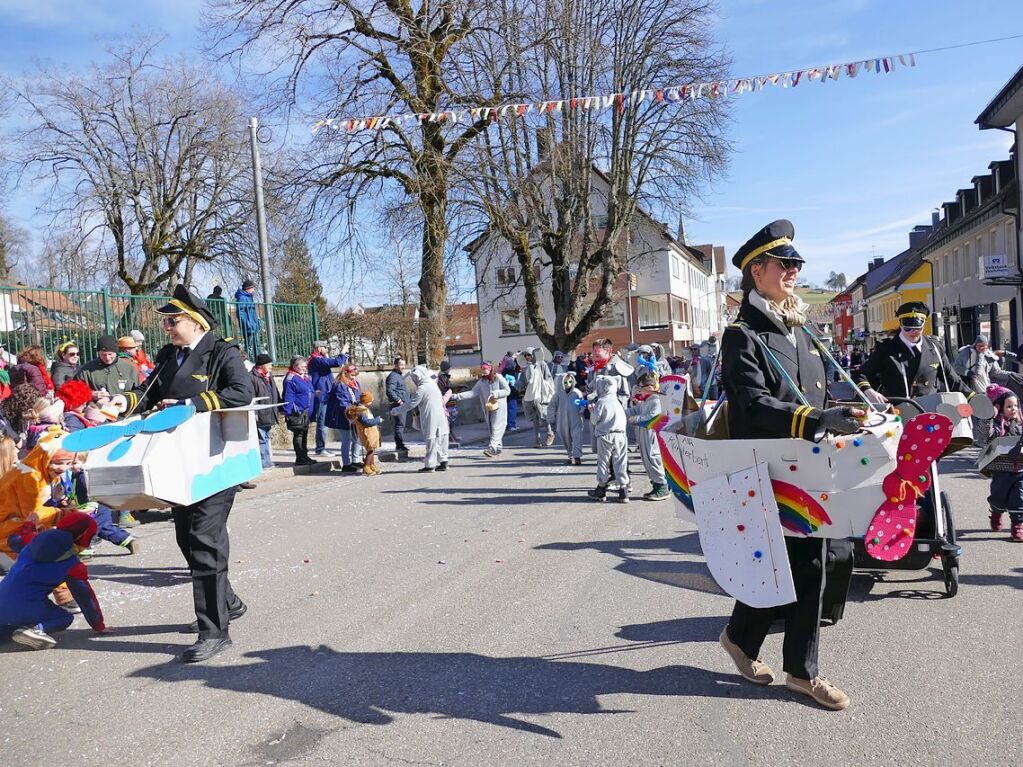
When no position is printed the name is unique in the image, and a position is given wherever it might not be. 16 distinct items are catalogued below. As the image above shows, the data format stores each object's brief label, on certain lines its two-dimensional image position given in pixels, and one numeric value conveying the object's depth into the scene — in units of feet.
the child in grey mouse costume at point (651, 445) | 31.12
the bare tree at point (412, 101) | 67.46
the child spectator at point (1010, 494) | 22.02
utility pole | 49.78
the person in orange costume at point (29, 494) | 18.67
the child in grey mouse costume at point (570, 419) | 41.75
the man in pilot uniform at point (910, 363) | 23.00
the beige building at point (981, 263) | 95.66
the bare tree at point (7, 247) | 123.65
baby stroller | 17.07
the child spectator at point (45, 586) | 16.58
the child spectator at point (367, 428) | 41.81
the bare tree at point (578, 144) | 76.02
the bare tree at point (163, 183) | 101.91
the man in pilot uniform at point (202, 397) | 15.53
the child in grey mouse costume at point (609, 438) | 30.94
